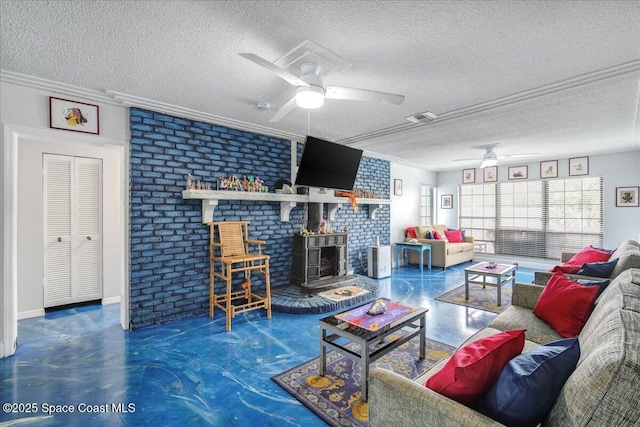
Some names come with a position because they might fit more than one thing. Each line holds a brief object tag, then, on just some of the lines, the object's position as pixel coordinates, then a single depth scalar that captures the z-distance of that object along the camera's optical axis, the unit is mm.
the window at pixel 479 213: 7543
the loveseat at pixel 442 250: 6453
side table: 6359
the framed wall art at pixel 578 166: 6051
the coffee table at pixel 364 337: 2062
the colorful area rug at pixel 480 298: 4043
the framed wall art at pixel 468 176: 7642
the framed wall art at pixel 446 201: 8141
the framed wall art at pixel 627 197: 5566
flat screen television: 3467
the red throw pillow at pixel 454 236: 7175
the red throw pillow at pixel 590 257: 3514
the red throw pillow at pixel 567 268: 3097
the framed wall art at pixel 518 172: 6836
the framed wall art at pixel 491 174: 7305
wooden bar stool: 3539
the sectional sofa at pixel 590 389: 873
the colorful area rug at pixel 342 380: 1952
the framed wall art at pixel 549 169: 6402
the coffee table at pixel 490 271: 4047
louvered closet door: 3910
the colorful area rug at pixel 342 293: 4129
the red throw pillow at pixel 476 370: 1156
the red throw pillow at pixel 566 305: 2086
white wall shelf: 3573
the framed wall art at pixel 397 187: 6957
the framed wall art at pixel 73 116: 2891
